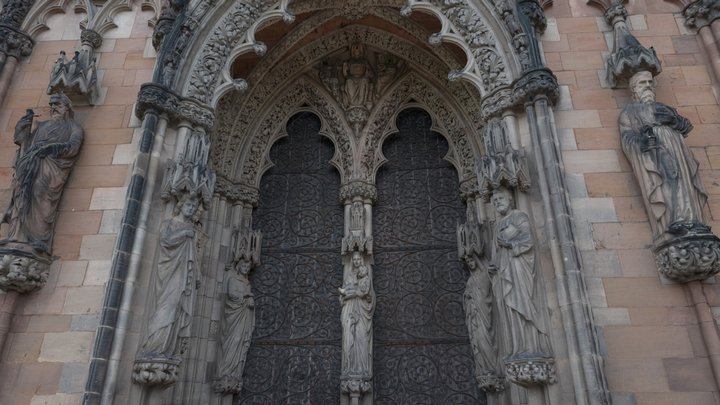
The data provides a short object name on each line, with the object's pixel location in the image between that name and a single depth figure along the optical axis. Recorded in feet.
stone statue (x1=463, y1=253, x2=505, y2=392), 23.30
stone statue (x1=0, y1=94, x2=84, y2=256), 20.83
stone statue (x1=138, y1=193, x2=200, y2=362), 18.92
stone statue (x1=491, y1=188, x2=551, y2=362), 18.35
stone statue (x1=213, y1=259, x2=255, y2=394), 24.00
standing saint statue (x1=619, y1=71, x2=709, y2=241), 19.16
